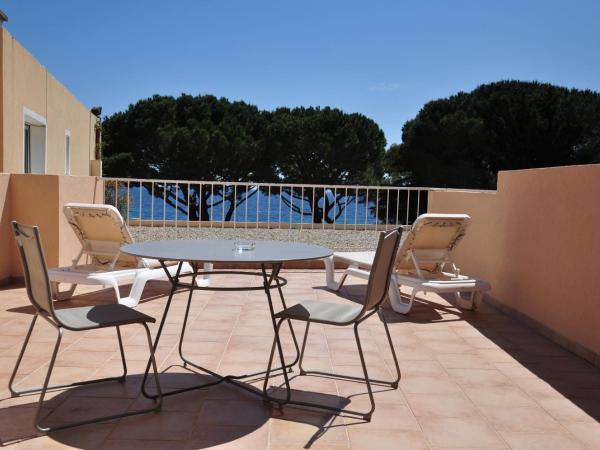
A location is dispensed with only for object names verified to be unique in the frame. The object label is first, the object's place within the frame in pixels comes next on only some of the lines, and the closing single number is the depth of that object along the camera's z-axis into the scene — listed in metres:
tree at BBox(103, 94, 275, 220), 19.33
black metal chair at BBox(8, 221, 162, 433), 2.37
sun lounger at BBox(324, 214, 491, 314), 4.76
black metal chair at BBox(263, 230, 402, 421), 2.57
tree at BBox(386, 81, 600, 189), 19.64
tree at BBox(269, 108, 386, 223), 20.64
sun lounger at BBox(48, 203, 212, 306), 4.67
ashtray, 3.01
